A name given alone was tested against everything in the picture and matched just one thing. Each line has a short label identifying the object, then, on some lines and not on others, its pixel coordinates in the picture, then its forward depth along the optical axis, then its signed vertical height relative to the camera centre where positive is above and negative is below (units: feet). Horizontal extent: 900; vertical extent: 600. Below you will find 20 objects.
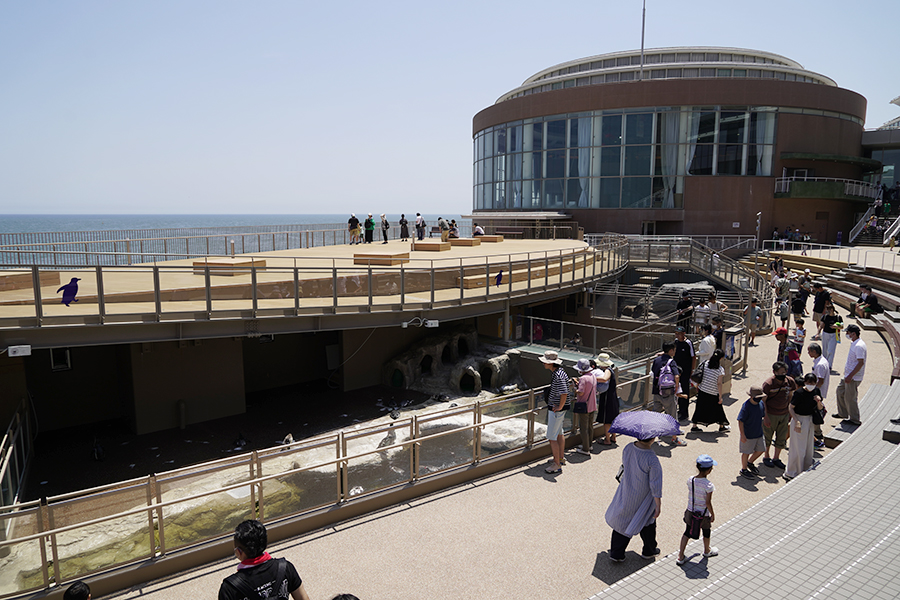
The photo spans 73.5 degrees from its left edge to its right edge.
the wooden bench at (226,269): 44.97 -4.50
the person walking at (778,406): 29.27 -9.57
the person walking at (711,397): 34.58 -10.83
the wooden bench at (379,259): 62.72 -5.16
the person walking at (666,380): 34.88 -9.90
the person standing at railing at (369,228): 107.22 -3.30
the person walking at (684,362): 37.17 -9.48
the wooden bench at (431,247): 92.68 -5.71
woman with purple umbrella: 20.97 -9.86
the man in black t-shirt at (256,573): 13.56 -8.27
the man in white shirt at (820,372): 32.48 -9.00
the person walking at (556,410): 29.66 -9.88
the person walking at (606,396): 33.58 -10.53
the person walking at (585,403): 31.37 -10.03
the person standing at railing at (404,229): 117.80 -3.81
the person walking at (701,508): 20.10 -10.05
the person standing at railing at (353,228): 106.39 -3.22
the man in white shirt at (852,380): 32.86 -9.47
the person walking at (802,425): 27.53 -9.80
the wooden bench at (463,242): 108.88 -5.82
